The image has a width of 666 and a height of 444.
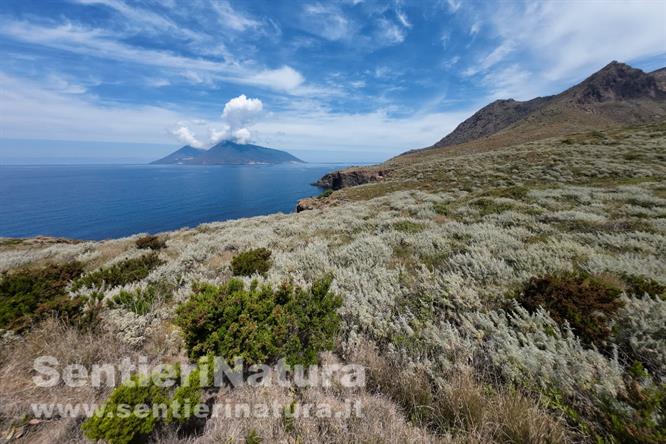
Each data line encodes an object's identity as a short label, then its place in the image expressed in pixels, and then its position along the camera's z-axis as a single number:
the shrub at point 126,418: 1.99
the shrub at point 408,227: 9.39
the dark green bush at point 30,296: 3.69
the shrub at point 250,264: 6.36
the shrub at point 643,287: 3.61
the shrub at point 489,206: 11.59
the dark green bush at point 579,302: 2.96
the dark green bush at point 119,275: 5.77
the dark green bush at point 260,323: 3.09
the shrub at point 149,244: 11.56
